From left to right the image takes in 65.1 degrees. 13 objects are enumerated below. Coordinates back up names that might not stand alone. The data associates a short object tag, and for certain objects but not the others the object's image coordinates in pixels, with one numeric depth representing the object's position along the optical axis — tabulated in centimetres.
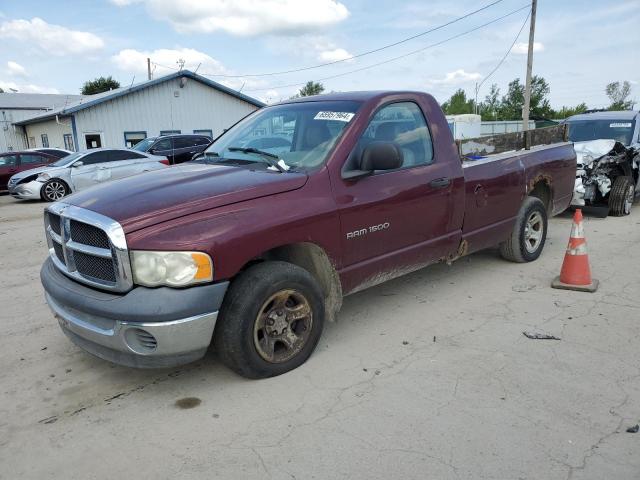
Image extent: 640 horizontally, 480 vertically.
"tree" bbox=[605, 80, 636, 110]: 7034
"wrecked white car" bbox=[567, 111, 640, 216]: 857
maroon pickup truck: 286
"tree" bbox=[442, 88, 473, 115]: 7238
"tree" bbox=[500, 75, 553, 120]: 5604
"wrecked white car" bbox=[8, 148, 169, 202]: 1391
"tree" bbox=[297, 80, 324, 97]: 5379
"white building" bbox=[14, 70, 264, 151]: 2434
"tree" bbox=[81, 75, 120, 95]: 6203
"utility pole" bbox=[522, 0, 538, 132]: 2283
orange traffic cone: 498
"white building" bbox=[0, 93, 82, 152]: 3514
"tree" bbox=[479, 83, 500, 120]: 6369
